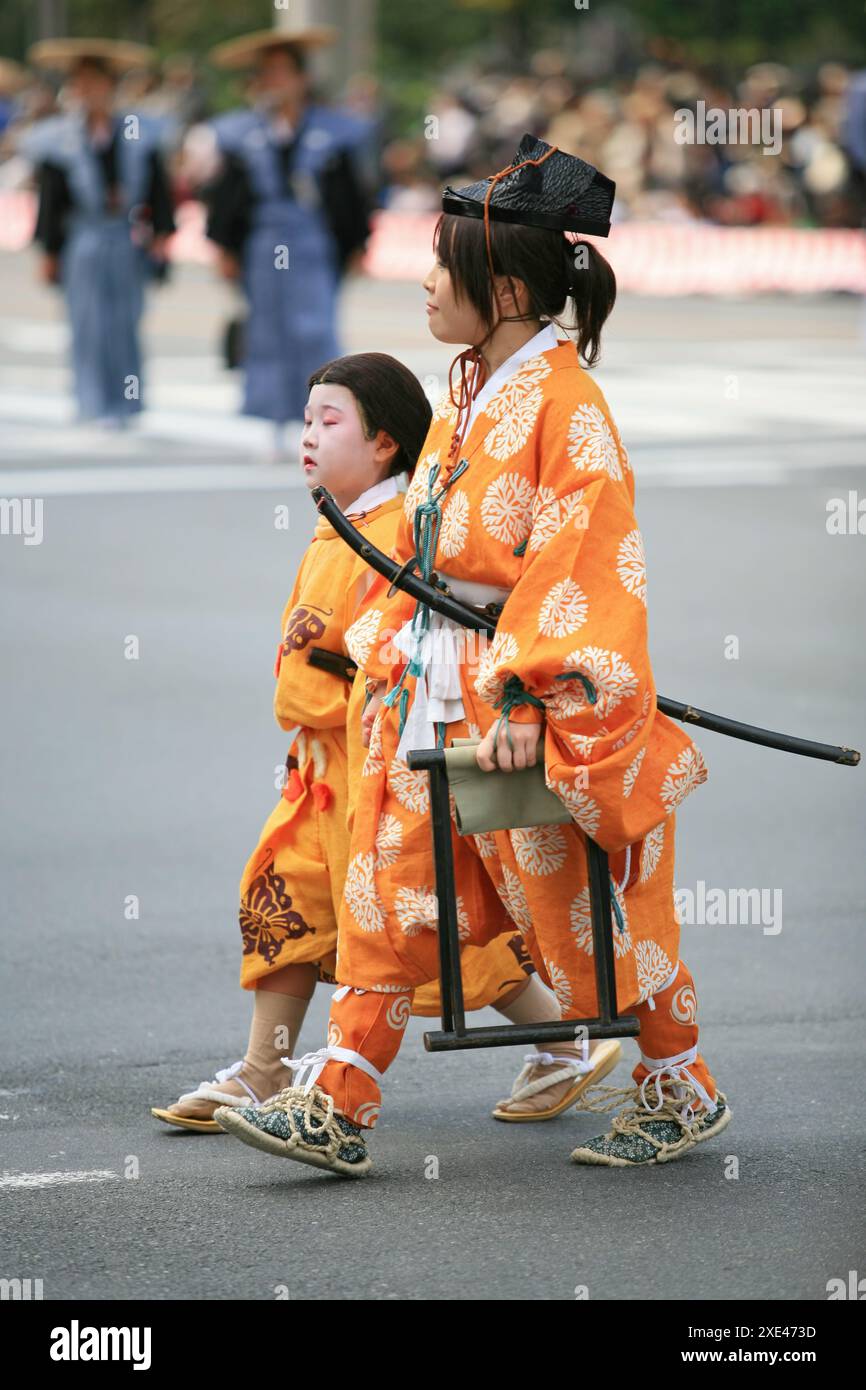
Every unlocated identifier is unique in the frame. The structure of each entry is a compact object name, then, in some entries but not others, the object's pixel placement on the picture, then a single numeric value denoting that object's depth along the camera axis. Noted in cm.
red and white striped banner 2459
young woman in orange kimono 379
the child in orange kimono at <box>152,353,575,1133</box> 430
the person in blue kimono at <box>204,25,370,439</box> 1388
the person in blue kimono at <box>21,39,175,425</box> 1462
